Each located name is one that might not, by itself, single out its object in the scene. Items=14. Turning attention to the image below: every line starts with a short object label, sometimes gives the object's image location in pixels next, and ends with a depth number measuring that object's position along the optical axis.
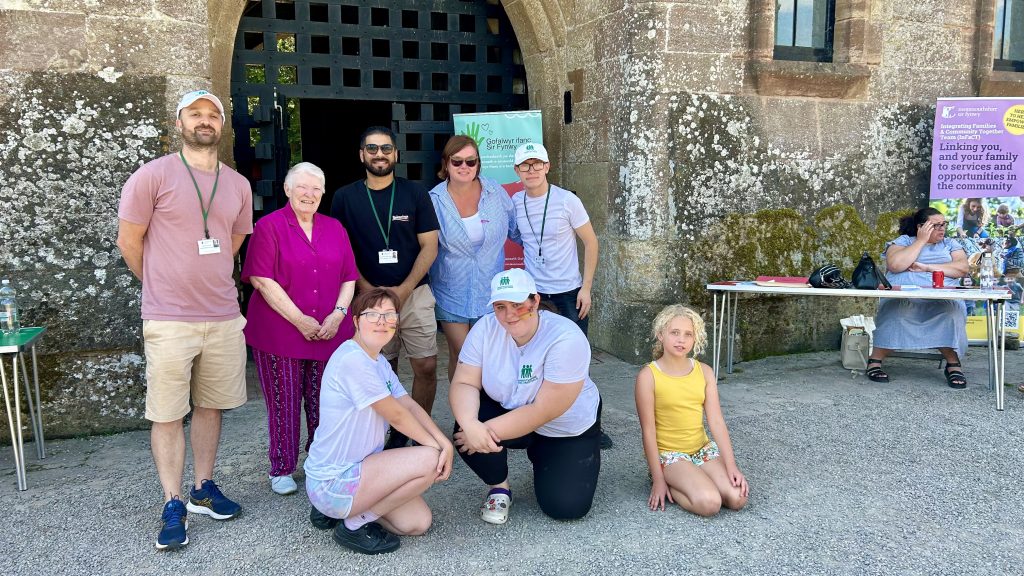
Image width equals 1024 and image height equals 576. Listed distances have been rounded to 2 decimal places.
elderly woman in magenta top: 3.18
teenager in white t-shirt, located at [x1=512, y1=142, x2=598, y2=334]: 4.00
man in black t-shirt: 3.55
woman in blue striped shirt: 3.80
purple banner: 5.76
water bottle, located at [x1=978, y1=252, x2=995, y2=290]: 5.05
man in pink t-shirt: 2.91
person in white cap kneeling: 2.92
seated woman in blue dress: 5.14
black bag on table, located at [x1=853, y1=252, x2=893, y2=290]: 4.89
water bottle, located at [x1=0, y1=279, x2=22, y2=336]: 3.61
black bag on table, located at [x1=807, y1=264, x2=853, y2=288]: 4.90
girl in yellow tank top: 3.16
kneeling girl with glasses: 2.78
